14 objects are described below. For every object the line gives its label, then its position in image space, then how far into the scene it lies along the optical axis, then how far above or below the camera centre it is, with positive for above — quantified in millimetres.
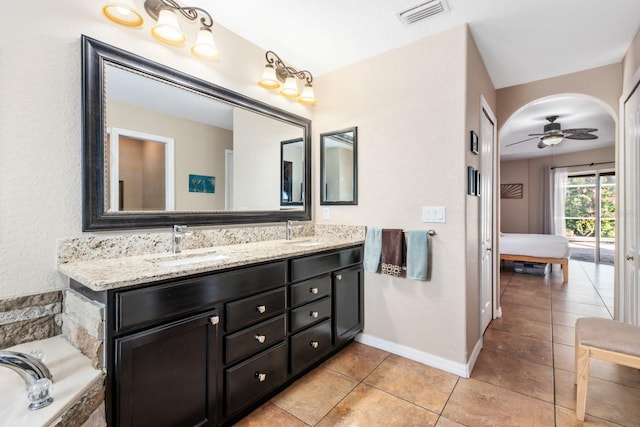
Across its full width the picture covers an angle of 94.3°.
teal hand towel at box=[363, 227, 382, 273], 2465 -308
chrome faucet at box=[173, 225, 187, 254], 1782 -141
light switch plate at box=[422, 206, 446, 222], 2191 -15
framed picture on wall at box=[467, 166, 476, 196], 2158 +231
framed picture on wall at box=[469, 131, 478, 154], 2246 +540
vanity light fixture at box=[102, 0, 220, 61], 1527 +1046
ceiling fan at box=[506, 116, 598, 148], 4488 +1208
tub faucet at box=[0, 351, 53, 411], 915 -523
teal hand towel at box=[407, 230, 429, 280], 2217 -321
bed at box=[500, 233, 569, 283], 4914 -652
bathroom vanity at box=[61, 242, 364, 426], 1161 -592
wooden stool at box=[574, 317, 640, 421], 1572 -742
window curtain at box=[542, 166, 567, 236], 7352 +266
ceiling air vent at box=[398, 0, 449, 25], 1888 +1327
